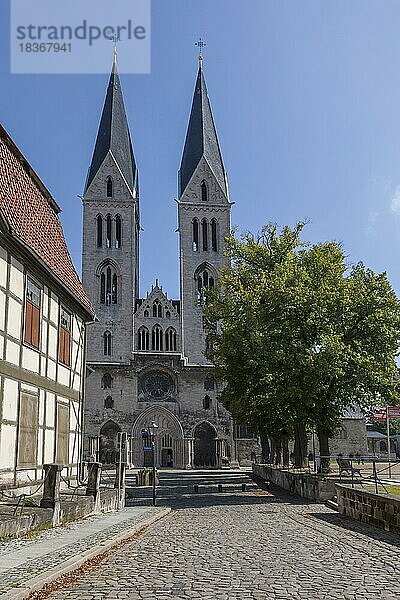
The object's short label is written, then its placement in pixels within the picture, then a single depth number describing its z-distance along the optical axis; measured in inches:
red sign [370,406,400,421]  1904.5
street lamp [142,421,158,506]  926.4
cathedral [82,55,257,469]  2456.9
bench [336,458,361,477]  961.7
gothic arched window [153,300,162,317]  2586.1
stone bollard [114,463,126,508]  850.1
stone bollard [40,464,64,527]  560.7
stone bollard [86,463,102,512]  699.4
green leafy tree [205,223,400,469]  992.9
